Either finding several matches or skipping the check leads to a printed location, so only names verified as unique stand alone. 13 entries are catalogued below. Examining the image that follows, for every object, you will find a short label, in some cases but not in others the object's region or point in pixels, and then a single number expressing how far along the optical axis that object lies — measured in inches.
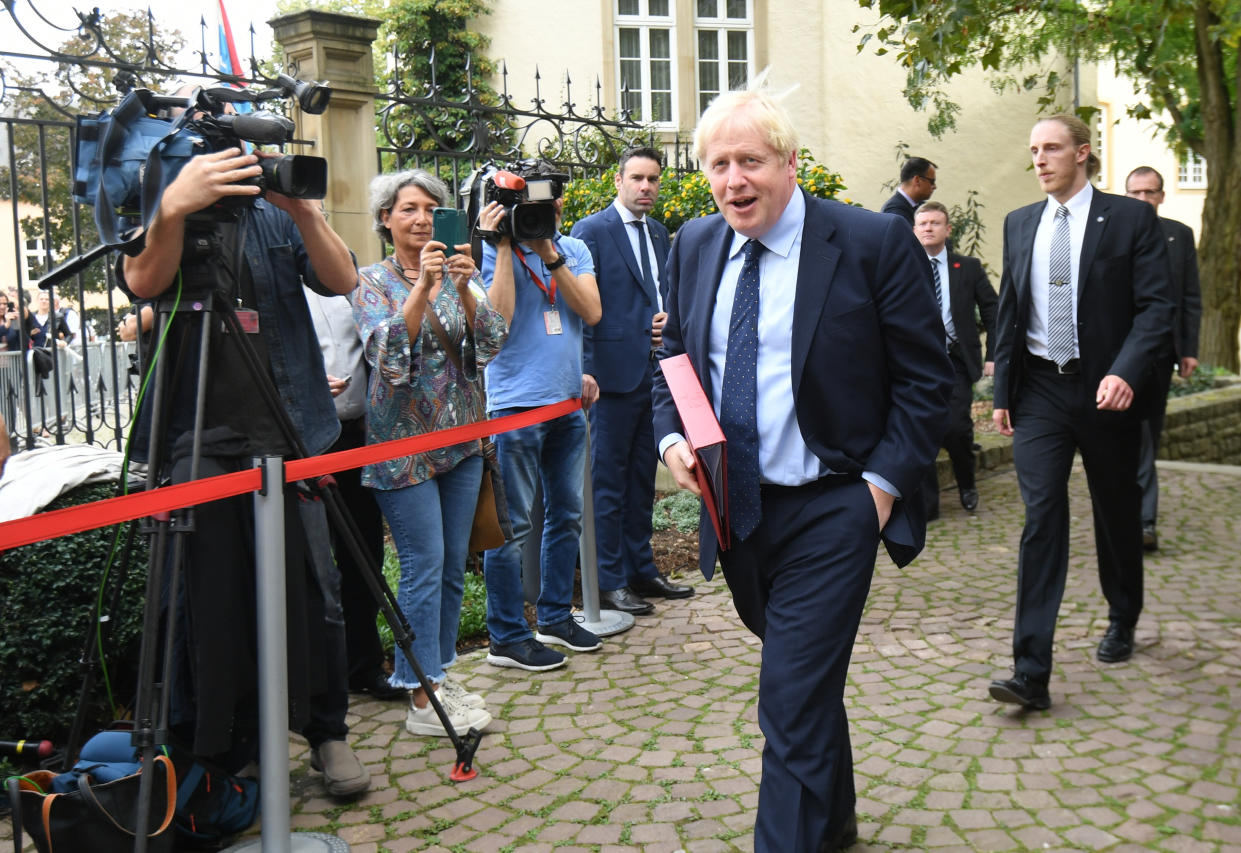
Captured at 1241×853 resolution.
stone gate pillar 269.3
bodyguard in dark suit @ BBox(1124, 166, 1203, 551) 263.7
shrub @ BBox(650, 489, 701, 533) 305.3
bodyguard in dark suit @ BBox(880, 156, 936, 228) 296.8
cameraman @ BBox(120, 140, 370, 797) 127.2
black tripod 120.8
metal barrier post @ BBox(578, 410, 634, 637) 222.7
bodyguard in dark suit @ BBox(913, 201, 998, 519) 306.2
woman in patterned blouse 167.8
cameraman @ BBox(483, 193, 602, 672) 201.9
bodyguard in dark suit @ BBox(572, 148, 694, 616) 235.1
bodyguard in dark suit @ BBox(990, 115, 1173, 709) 178.4
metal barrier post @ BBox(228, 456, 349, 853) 128.3
